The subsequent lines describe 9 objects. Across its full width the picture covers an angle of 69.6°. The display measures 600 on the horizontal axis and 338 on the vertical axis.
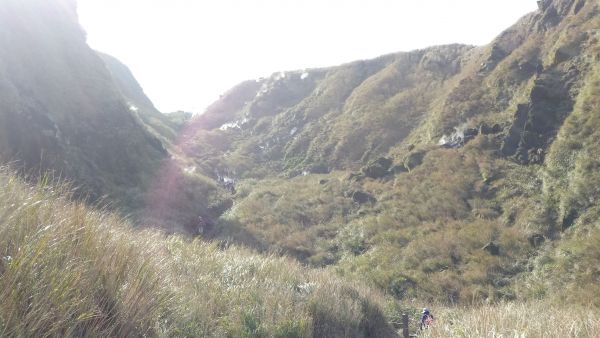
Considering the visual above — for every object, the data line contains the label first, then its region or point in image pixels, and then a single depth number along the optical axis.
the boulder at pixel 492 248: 17.72
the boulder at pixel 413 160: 29.33
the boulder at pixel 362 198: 27.95
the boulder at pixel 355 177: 32.44
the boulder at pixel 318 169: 41.47
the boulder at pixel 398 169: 29.94
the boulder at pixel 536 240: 16.98
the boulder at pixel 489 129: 27.12
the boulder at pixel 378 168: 31.33
